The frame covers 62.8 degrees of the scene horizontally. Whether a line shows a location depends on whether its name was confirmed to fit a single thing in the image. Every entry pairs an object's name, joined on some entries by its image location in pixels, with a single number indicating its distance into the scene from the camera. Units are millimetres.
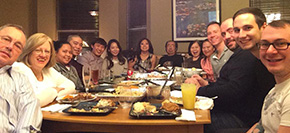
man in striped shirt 1330
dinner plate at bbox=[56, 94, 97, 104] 1637
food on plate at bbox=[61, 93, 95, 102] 1685
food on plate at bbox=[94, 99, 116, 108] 1452
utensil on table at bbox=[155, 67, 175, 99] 1636
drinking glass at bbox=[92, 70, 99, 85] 2323
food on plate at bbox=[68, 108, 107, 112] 1370
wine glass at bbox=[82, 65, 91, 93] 1853
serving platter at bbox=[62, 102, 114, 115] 1330
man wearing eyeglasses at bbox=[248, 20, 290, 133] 1003
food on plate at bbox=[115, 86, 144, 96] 1641
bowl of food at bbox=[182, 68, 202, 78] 3141
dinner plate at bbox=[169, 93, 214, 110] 1479
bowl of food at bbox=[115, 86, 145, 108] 1533
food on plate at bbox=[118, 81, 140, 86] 2326
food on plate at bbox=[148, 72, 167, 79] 2943
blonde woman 1754
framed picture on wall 6133
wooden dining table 1209
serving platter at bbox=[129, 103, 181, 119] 1257
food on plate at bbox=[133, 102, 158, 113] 1327
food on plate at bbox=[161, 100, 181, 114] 1317
